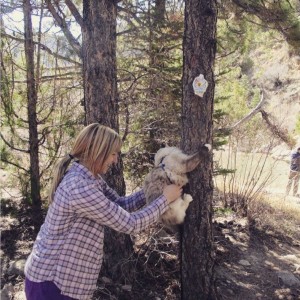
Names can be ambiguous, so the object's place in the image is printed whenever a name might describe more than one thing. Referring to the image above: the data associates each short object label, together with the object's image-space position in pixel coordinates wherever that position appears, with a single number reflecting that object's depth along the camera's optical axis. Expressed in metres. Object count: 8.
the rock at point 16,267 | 4.09
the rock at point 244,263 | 4.68
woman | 2.05
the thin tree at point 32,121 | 4.95
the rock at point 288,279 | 4.26
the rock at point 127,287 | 3.66
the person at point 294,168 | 9.53
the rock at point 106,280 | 3.78
